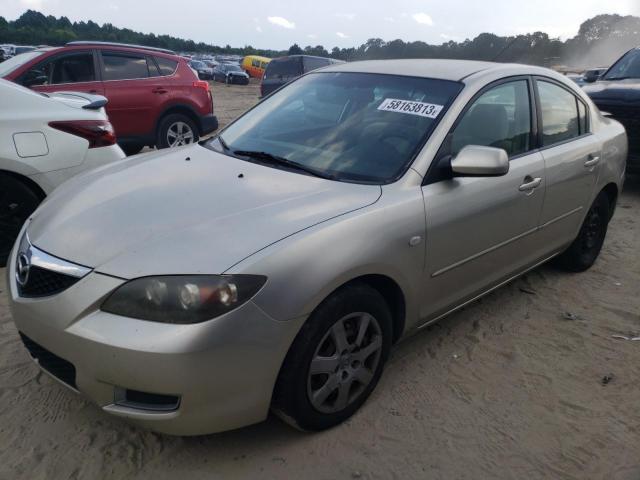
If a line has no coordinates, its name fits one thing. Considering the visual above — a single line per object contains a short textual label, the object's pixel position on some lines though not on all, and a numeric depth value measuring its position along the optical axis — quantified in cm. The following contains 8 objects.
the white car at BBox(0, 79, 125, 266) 384
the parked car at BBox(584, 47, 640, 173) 664
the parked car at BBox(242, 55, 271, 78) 3750
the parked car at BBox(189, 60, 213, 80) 3819
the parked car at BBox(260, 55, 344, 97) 1553
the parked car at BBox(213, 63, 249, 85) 3419
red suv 707
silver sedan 196
